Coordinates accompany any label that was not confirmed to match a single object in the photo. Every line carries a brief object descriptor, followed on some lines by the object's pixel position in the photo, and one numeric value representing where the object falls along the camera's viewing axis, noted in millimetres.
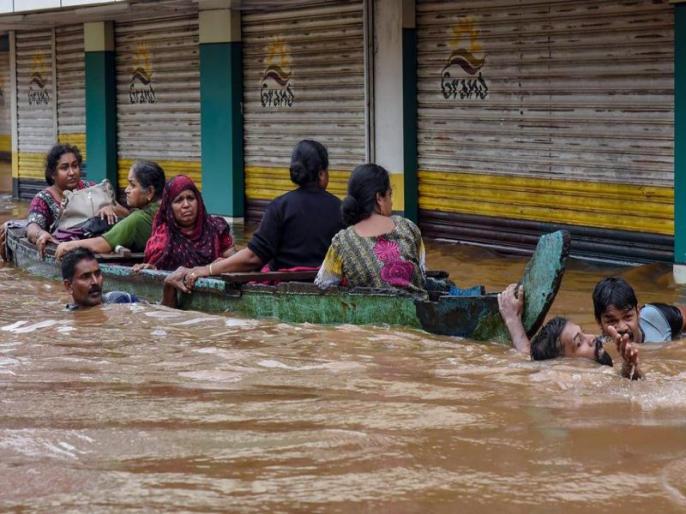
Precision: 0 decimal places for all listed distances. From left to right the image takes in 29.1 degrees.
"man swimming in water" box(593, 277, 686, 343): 7086
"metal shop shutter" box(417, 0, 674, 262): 11984
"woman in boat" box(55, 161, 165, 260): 10250
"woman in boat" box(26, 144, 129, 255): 11852
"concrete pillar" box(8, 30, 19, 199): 23750
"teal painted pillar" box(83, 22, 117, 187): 20844
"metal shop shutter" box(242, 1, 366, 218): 15992
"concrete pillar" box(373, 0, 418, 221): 14883
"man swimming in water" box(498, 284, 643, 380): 6316
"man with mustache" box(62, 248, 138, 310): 9117
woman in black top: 9008
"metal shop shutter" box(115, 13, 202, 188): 19203
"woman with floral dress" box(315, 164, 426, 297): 8188
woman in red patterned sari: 9727
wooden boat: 7539
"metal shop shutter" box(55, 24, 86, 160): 21859
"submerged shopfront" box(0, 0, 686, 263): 12203
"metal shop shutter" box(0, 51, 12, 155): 30578
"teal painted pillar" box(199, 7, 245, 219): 17875
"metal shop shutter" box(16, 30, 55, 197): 22906
